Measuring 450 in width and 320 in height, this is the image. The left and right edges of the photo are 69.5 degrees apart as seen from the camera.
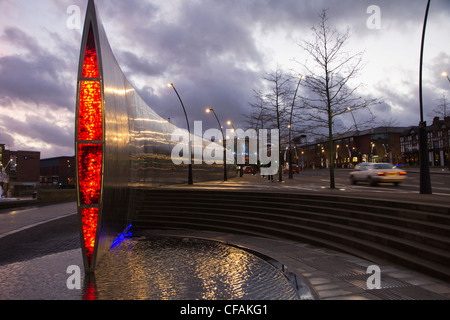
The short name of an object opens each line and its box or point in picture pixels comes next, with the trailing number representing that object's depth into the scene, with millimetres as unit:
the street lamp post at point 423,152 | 12003
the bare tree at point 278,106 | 30231
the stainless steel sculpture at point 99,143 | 6297
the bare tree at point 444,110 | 41469
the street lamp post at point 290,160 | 30781
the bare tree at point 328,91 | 18422
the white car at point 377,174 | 20516
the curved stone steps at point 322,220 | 6473
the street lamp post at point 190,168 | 24875
